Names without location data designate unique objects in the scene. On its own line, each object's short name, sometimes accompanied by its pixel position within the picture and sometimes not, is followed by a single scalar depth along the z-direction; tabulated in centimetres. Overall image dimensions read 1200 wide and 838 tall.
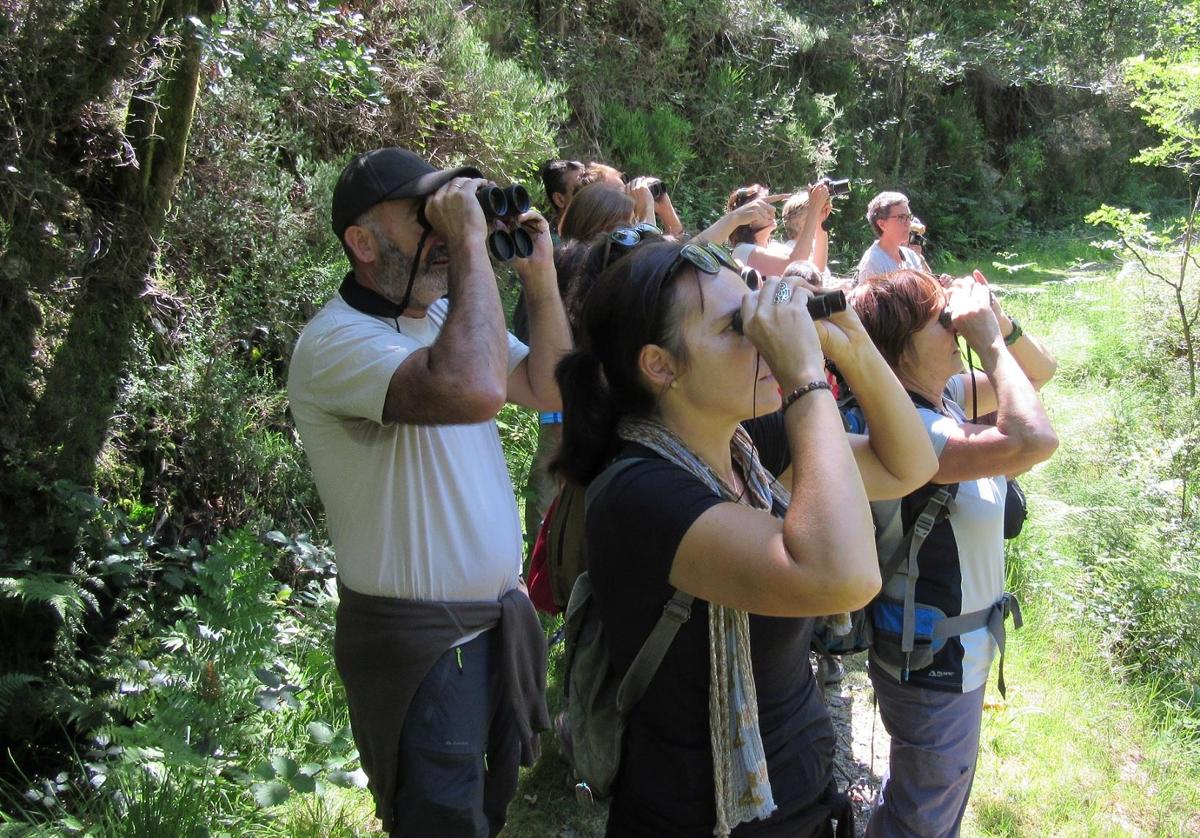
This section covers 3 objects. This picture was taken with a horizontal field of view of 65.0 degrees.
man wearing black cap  197
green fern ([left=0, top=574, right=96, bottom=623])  336
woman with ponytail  144
